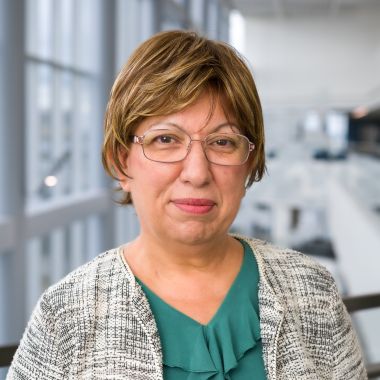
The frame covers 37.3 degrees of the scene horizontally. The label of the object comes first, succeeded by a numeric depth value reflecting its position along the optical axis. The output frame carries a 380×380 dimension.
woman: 0.98
